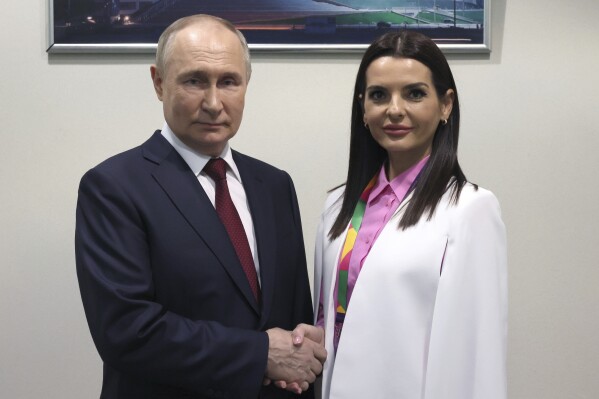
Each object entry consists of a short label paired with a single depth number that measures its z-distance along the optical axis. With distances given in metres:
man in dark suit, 1.71
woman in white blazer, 1.78
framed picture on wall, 2.59
